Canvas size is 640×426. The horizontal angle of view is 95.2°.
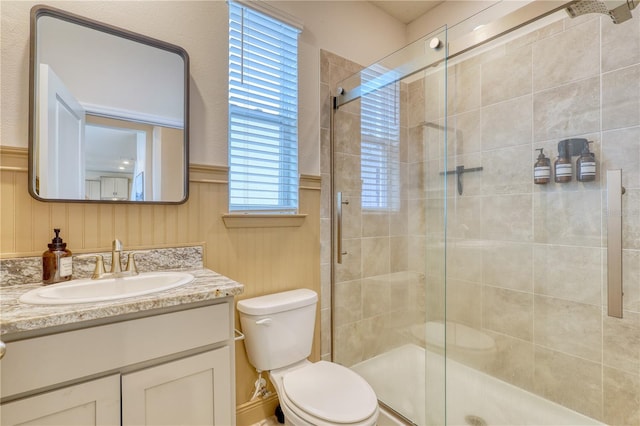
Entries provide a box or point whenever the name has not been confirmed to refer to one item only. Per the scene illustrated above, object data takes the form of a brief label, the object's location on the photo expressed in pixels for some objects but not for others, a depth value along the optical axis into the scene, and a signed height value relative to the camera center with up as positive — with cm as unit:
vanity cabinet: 74 -47
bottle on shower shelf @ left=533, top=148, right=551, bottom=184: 164 +25
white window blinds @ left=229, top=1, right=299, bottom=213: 157 +57
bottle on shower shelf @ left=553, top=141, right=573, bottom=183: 155 +26
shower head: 122 +88
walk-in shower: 142 -5
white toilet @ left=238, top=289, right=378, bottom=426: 116 -78
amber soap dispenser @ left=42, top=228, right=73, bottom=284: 105 -18
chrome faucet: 114 -21
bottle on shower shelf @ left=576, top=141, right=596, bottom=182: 148 +24
